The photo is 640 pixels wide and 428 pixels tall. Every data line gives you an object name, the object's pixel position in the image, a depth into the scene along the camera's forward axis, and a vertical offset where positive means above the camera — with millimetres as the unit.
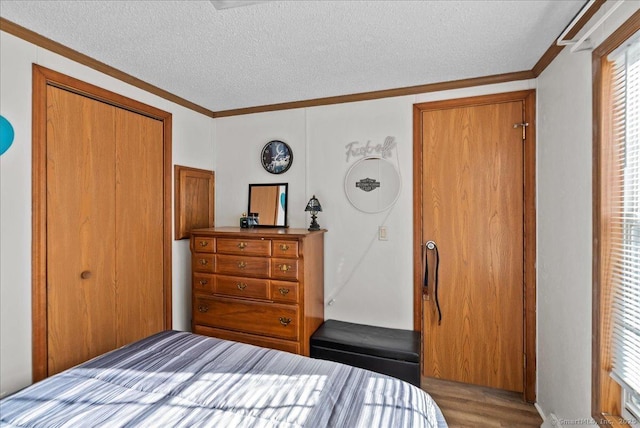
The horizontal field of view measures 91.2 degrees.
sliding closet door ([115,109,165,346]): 2479 -127
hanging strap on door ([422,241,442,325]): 2682 -539
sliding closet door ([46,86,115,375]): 2016 -122
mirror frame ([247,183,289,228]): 3152 +86
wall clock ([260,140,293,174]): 3145 +557
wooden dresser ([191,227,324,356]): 2514 -624
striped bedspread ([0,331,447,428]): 1189 -790
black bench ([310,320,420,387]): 2320 -1055
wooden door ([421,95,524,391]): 2510 -233
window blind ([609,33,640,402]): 1320 -4
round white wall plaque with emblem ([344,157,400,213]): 2797 +250
